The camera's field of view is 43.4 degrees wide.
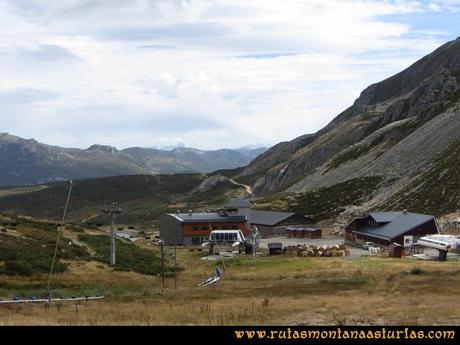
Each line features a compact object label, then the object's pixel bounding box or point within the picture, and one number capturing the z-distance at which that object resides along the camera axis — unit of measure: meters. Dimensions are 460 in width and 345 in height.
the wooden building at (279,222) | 126.12
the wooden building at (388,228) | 88.44
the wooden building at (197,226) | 113.44
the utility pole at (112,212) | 62.25
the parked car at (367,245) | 92.22
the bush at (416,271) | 51.56
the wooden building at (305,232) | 112.13
